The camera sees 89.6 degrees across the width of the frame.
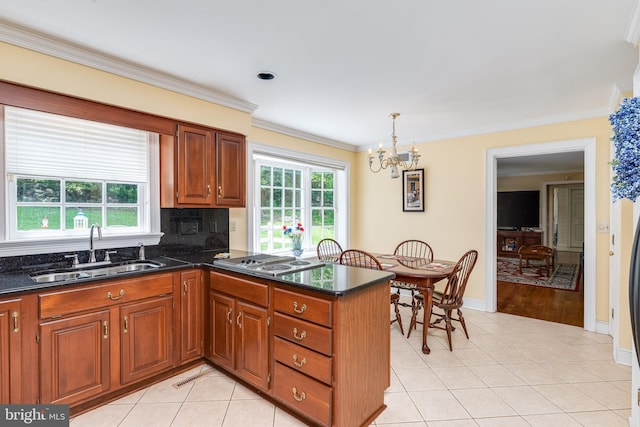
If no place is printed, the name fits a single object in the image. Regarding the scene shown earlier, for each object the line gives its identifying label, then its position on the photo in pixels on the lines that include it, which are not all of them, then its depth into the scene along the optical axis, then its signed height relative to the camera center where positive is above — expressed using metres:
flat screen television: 8.48 +0.11
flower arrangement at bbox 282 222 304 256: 4.19 -0.33
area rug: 5.66 -1.21
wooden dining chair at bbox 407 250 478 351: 3.01 -0.77
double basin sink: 2.13 -0.42
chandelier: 3.23 +0.57
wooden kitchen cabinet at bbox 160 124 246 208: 2.74 +0.41
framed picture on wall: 4.64 +0.34
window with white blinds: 2.21 +0.29
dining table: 2.92 -0.57
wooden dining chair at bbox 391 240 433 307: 4.42 -0.52
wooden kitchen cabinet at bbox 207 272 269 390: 2.12 -0.81
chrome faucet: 2.42 -0.23
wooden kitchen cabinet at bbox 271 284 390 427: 1.74 -0.82
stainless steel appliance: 2.18 -0.39
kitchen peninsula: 1.77 -0.77
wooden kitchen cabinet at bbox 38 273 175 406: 1.89 -0.80
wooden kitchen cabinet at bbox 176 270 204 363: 2.48 -0.79
